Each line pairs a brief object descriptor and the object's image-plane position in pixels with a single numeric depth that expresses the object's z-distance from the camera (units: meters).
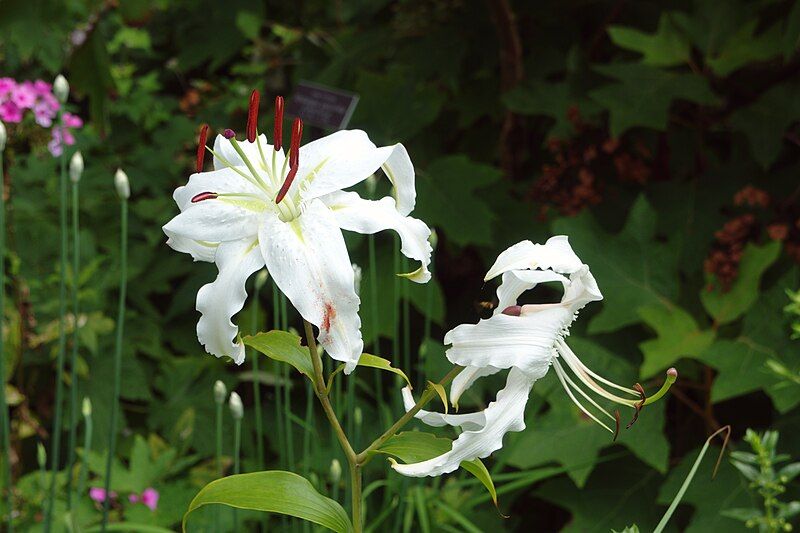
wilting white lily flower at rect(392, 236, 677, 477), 1.17
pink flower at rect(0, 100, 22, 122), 2.28
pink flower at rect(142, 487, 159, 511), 2.01
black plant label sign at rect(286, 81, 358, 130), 2.12
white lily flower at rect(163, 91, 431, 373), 1.16
